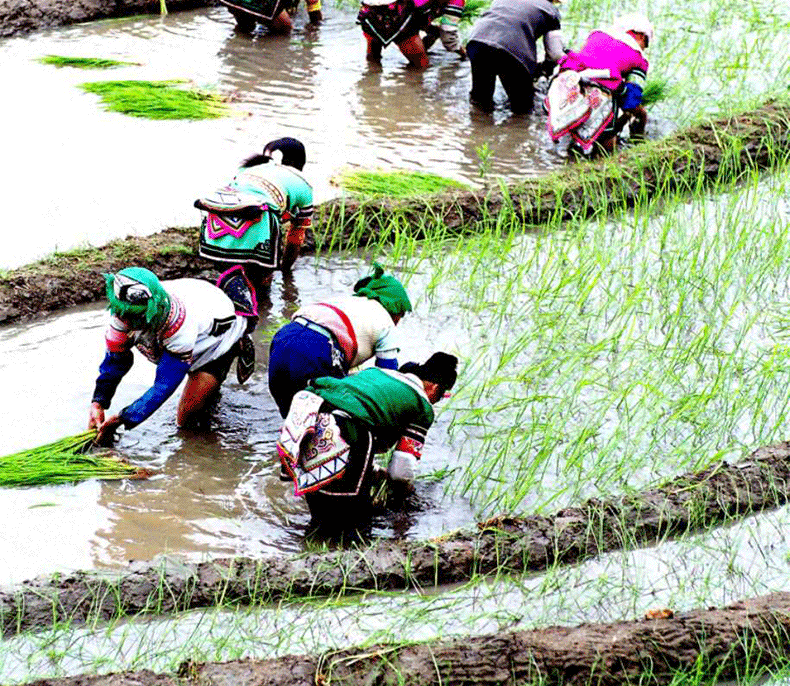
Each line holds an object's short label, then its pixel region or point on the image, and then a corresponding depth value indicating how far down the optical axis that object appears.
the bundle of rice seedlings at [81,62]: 15.97
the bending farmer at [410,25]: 15.90
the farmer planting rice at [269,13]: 16.87
